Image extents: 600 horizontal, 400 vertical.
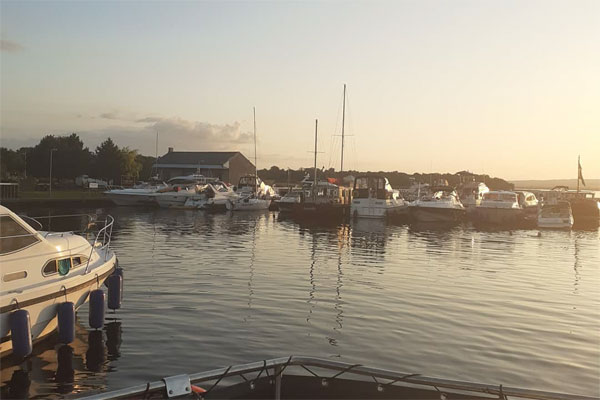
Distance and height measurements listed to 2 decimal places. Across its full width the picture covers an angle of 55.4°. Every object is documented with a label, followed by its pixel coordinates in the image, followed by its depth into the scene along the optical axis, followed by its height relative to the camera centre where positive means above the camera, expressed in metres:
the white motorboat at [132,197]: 64.69 -1.41
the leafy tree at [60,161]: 95.75 +3.64
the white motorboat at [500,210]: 53.22 -1.51
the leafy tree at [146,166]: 111.76 +3.92
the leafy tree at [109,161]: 94.56 +3.80
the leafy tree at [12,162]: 86.19 +3.00
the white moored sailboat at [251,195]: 64.50 -0.95
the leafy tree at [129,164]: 95.25 +3.43
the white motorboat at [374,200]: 54.34 -0.89
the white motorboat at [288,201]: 59.80 -1.35
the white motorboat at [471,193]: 63.06 +0.00
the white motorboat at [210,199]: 64.31 -1.41
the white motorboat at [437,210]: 52.50 -1.65
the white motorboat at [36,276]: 10.29 -1.88
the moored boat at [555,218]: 49.78 -1.98
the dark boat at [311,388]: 5.72 -2.29
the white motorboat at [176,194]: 64.94 -0.96
